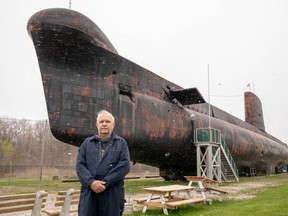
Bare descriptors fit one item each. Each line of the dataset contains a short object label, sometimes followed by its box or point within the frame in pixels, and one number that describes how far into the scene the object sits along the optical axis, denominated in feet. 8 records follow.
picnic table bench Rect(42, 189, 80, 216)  20.22
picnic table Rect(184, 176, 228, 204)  32.68
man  12.60
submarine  35.81
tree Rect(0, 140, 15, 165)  169.17
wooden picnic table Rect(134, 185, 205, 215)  26.04
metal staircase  56.29
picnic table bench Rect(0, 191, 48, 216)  17.35
